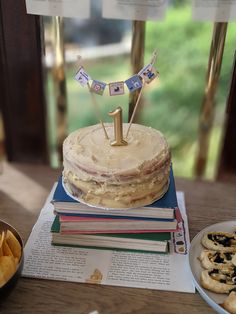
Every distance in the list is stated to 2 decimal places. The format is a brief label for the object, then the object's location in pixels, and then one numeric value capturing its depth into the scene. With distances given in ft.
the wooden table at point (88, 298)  2.19
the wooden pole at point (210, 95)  3.01
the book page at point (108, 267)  2.36
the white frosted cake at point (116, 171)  2.23
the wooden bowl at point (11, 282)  2.00
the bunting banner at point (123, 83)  2.40
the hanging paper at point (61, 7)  2.96
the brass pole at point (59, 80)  3.17
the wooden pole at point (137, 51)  3.08
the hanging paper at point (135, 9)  2.89
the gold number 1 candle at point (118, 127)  2.39
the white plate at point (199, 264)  2.12
